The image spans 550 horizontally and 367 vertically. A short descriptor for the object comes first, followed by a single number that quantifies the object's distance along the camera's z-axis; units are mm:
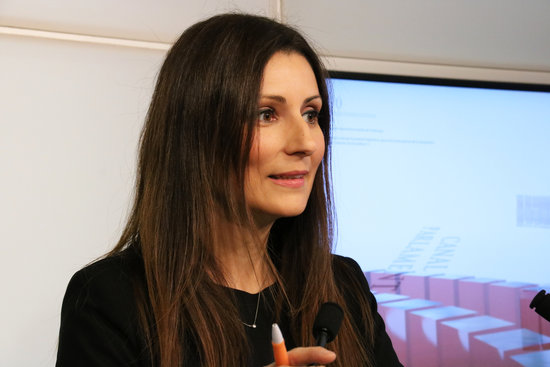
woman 1157
